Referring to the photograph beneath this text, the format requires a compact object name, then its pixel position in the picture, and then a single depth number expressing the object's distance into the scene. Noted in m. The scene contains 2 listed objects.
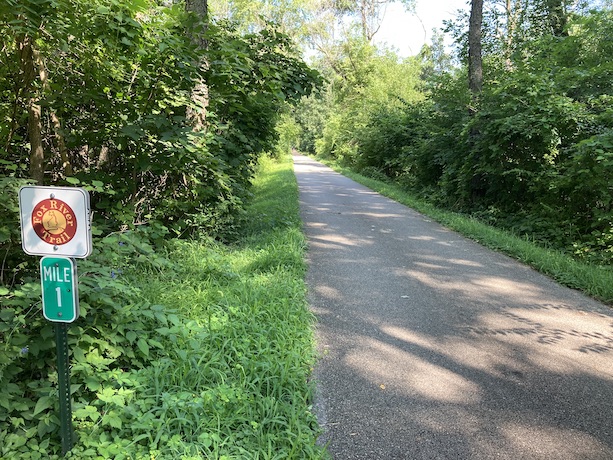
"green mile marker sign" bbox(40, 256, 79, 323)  2.12
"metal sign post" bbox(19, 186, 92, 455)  2.10
